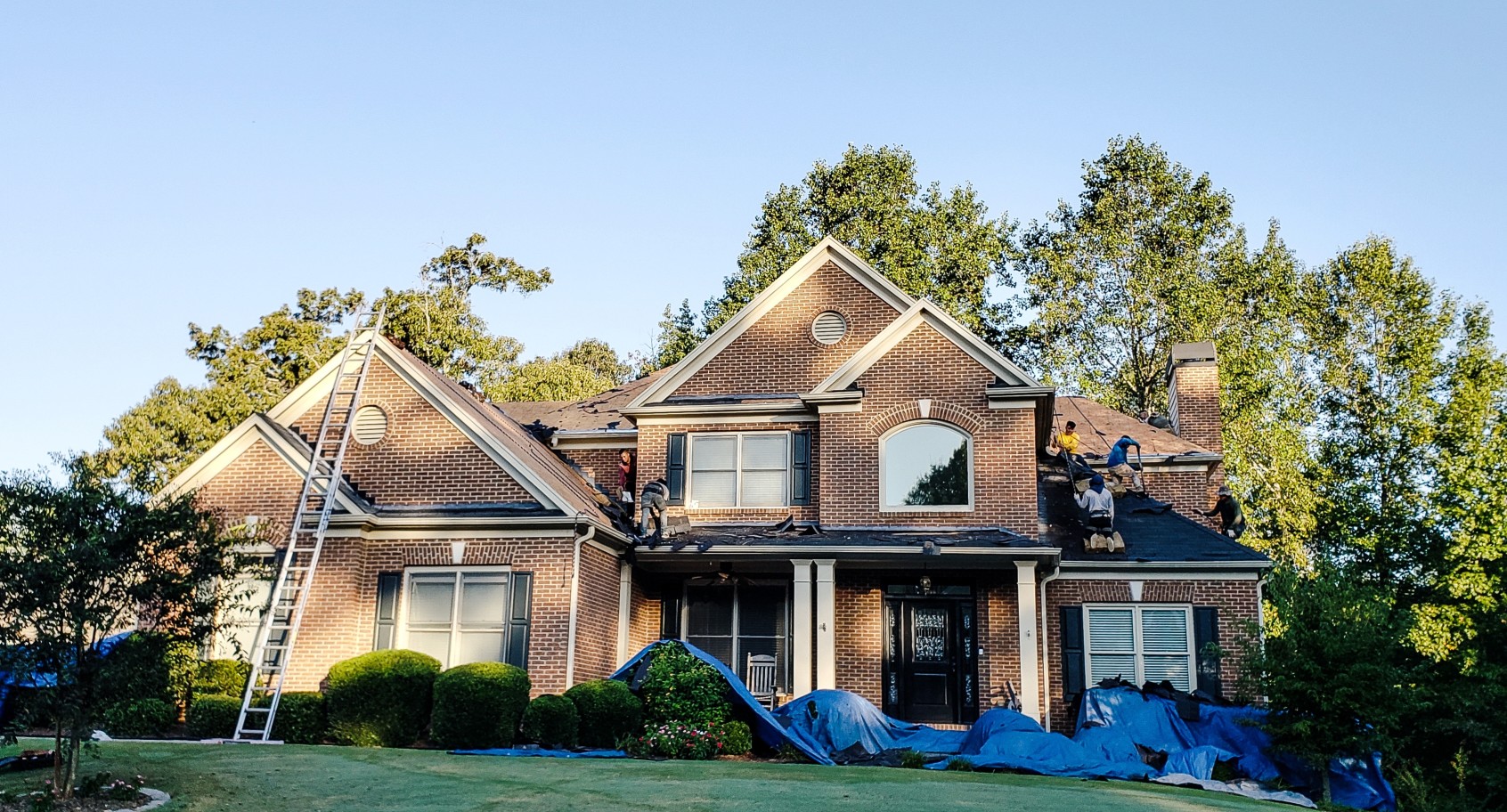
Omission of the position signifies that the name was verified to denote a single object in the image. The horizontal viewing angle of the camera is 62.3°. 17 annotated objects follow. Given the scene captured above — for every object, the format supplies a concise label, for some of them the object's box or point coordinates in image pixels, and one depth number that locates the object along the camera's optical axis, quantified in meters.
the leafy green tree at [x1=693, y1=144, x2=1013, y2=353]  37.09
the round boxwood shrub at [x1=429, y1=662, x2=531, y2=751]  15.25
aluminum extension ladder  16.03
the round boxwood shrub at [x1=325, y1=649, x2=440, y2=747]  15.57
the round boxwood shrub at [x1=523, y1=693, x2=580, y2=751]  15.17
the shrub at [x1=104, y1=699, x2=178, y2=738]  14.32
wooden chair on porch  19.38
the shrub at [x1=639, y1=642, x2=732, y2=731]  15.10
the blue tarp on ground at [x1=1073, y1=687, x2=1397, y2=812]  15.38
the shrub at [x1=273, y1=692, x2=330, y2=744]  15.75
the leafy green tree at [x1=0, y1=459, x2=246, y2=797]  9.83
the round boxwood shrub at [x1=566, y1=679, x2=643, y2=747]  15.42
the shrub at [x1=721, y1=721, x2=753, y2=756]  14.93
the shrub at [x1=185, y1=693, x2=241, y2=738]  15.71
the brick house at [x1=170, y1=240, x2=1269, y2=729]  17.83
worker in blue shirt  21.16
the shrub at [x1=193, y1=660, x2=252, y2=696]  16.25
